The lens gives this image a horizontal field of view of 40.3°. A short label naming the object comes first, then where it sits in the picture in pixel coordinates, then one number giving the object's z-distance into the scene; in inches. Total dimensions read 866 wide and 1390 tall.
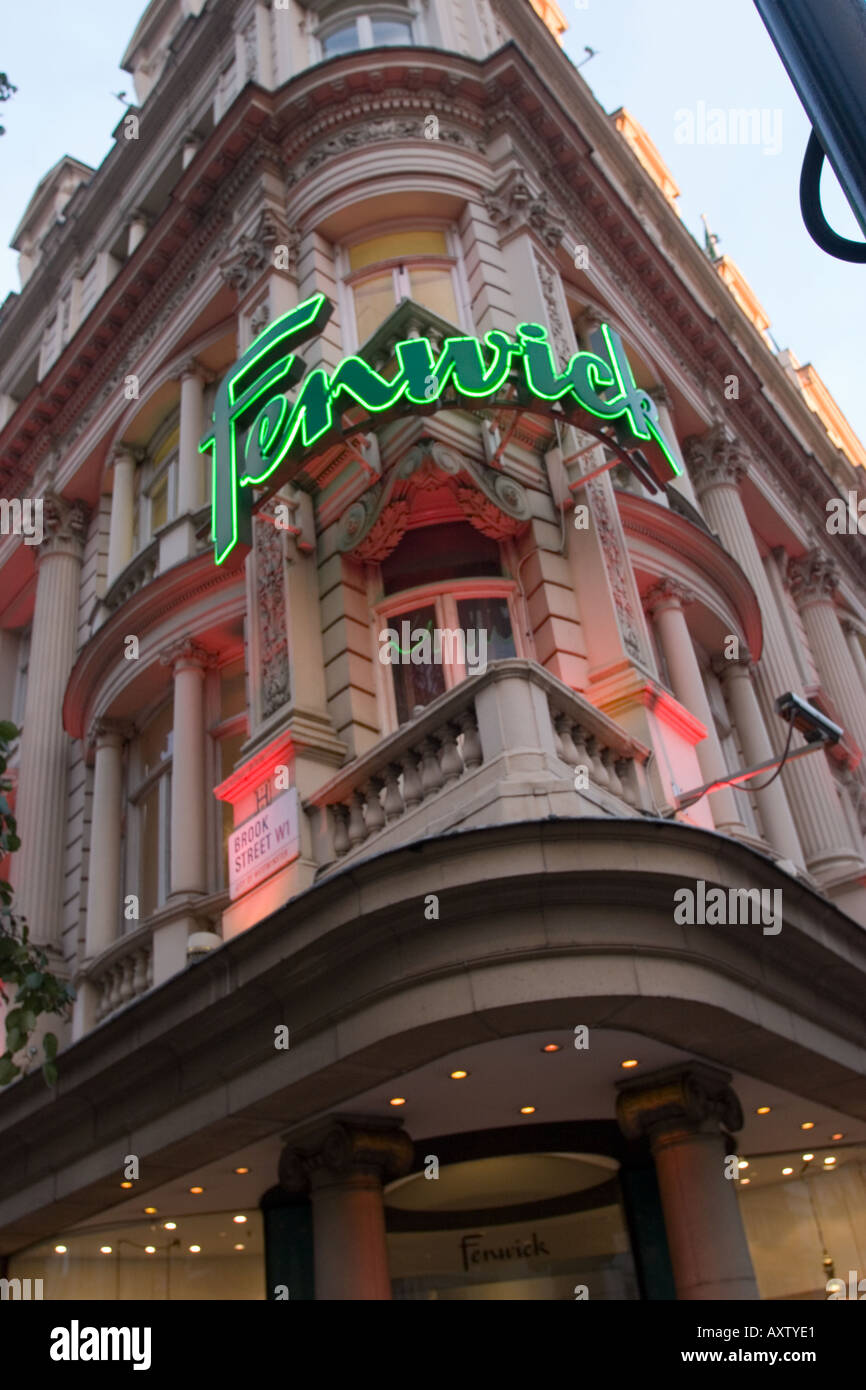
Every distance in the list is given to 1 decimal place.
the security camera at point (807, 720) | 450.6
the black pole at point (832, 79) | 106.3
